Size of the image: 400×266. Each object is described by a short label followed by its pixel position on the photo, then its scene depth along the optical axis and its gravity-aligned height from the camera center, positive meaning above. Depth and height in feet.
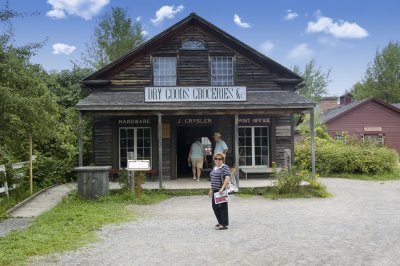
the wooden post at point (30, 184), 43.21 -3.77
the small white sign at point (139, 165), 39.83 -1.68
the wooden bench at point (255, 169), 52.23 -2.91
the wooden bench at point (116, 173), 51.93 -3.29
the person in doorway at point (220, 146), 45.11 +0.06
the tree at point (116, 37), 135.03 +37.40
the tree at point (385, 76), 172.24 +29.93
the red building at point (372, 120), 112.98 +7.06
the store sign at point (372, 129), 112.98 +4.60
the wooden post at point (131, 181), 41.19 -3.34
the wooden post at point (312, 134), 46.08 +1.40
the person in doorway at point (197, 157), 49.49 -1.18
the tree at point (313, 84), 145.69 +22.19
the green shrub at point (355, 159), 63.98 -2.12
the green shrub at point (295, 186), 42.73 -4.19
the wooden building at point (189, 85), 54.03 +8.42
